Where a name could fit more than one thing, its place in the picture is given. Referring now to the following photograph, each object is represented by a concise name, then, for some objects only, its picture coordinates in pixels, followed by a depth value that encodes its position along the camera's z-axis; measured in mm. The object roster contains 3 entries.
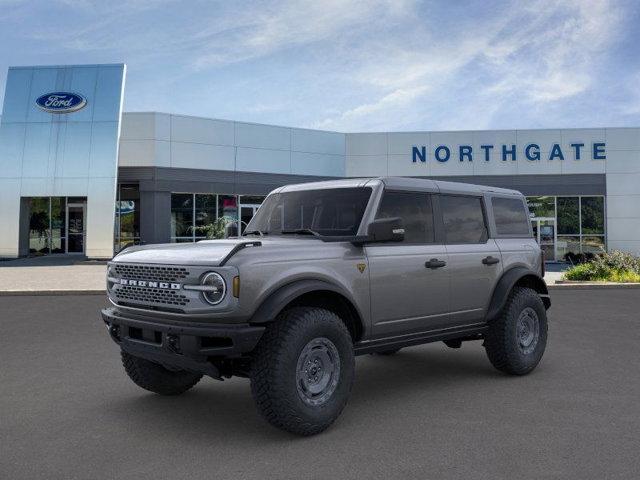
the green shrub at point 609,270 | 18219
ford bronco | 4344
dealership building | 27281
